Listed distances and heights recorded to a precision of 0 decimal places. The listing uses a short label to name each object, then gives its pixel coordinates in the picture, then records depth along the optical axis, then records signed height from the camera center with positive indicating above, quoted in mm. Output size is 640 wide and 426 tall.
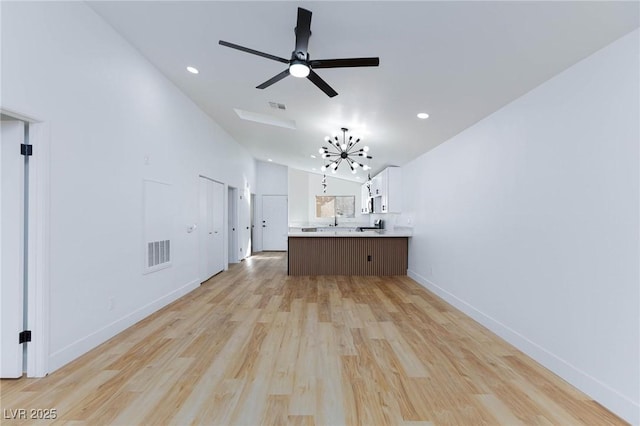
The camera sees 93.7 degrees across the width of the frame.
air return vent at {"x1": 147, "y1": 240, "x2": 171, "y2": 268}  3739 -462
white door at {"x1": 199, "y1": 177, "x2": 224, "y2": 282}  5520 -217
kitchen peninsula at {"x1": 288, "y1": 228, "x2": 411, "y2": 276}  6379 -824
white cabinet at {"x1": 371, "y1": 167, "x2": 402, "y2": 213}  6891 +628
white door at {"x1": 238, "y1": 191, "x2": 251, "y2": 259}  8180 -219
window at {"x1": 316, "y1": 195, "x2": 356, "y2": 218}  10680 +373
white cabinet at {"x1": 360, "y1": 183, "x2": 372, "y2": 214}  9242 +515
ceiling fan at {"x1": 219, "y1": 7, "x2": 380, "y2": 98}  2182 +1182
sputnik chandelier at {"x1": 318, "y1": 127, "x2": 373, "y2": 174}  5379 +1351
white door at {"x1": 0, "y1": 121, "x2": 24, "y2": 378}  2236 -248
